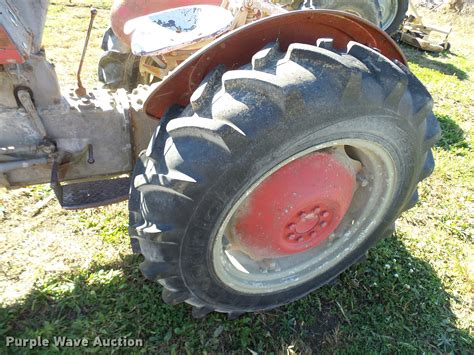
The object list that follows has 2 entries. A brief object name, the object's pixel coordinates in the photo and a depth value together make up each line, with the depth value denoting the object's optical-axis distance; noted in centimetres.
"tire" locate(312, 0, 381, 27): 409
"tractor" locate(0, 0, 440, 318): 133
